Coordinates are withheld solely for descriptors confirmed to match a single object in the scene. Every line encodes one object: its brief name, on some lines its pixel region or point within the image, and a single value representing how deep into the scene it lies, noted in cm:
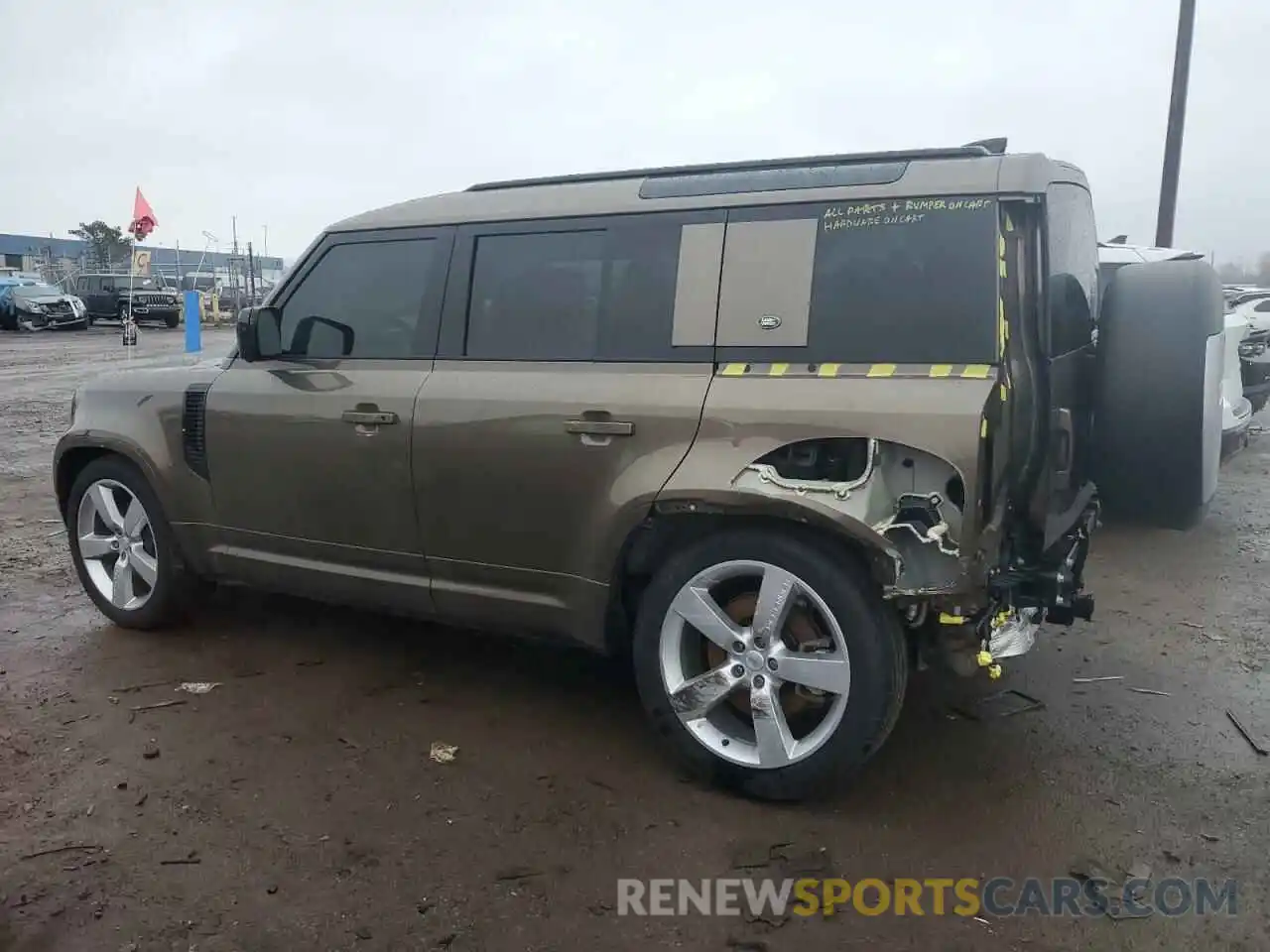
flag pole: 1425
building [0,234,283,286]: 3684
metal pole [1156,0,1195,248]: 1109
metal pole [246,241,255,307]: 2730
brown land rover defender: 293
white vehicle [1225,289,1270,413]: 770
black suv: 3105
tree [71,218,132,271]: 4847
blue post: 1930
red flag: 2139
